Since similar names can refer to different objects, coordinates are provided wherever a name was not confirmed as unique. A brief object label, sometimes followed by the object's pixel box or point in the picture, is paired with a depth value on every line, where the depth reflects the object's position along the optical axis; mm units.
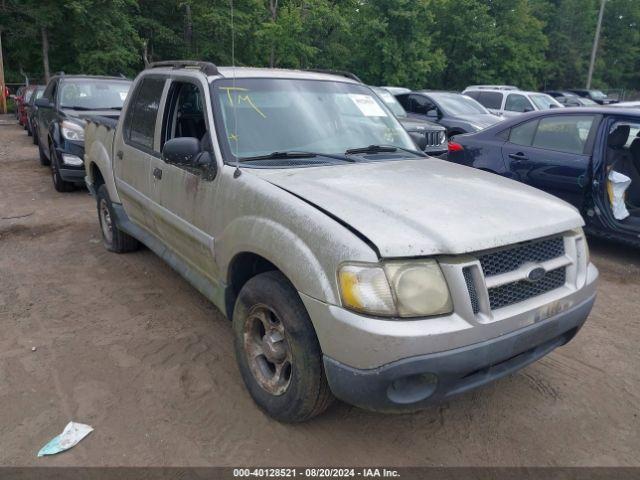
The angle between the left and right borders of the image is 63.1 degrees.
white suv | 15422
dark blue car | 5445
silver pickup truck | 2240
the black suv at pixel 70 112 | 7855
